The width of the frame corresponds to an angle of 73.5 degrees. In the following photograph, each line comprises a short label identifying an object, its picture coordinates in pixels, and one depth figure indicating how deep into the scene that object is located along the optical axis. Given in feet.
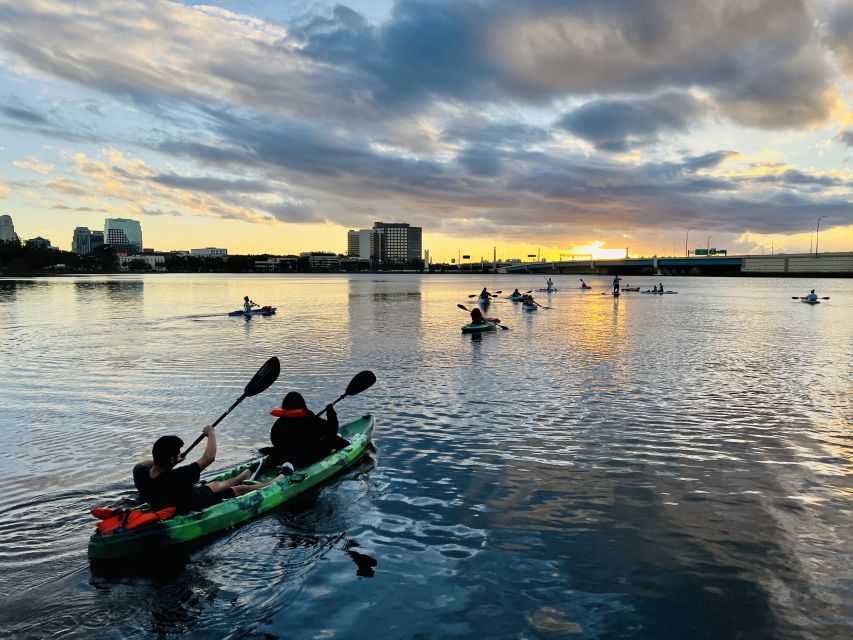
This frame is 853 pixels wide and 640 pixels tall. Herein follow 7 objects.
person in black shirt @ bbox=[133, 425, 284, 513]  28.50
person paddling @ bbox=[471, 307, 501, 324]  126.72
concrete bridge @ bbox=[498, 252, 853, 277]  617.62
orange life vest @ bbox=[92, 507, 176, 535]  27.55
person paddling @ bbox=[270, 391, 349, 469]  37.01
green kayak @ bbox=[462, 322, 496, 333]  125.80
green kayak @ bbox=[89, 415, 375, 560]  27.43
